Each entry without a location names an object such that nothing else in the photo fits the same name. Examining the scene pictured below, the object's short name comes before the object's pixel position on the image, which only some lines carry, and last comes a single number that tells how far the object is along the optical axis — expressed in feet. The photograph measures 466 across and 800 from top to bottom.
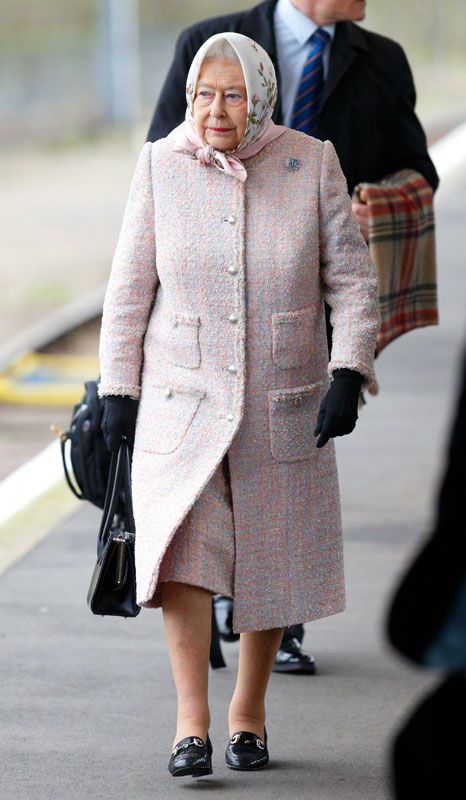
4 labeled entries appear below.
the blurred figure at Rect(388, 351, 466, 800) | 12.17
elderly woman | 23.44
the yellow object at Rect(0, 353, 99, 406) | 57.11
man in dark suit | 28.17
